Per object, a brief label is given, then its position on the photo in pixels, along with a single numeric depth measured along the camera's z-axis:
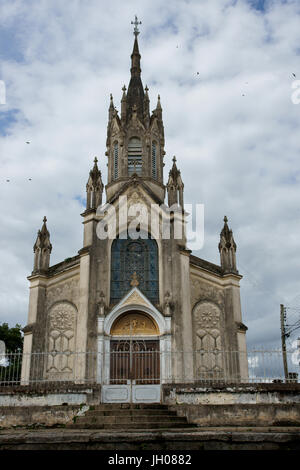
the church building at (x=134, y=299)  21.36
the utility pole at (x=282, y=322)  32.35
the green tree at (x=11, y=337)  38.16
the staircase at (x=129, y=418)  11.26
